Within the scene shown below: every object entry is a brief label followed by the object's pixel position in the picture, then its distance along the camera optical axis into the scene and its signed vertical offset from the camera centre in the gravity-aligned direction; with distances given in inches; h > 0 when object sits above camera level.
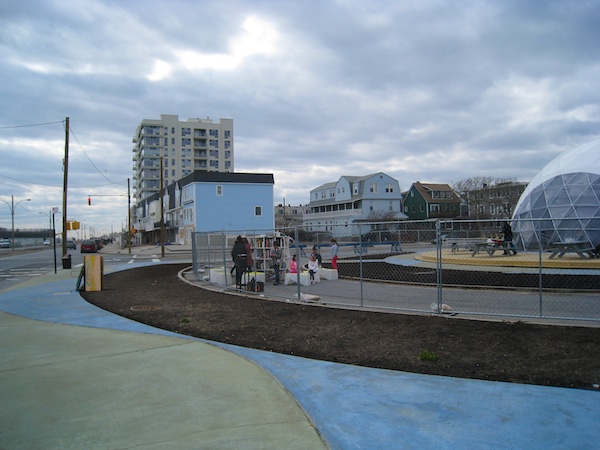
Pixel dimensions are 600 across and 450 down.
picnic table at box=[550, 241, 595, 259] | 687.4 -37.5
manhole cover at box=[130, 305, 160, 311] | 428.4 -74.2
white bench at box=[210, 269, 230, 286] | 606.2 -64.9
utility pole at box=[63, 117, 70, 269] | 1121.2 +148.1
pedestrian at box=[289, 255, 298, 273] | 600.7 -50.7
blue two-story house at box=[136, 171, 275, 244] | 2108.8 +145.0
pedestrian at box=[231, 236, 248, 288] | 532.3 -31.8
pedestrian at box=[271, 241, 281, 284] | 588.4 -36.1
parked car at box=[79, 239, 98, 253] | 1996.7 -66.3
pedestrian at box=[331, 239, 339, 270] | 697.0 -37.9
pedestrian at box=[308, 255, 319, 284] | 594.2 -52.1
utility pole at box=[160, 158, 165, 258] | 1555.4 -39.6
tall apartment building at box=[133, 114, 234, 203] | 4069.9 +782.3
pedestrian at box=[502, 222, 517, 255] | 858.6 -11.9
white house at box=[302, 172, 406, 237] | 2780.3 +187.6
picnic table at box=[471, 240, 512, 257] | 777.4 -35.8
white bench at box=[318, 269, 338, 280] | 647.1 -65.6
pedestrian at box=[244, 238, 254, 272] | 534.9 -31.5
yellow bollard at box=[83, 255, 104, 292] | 579.6 -53.5
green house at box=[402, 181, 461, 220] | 3019.2 +177.1
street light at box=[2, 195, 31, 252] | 3064.2 +167.8
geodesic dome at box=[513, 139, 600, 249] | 844.0 +55.5
